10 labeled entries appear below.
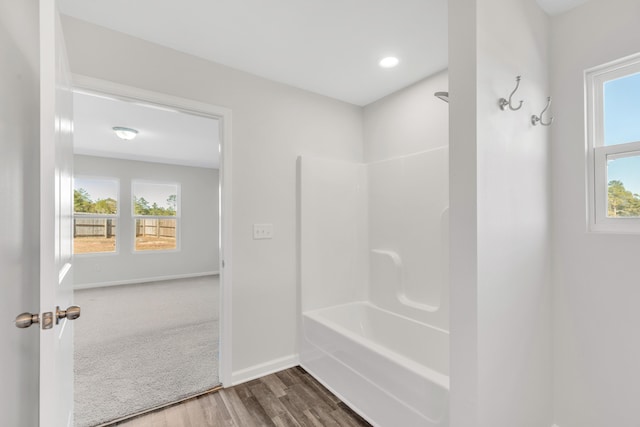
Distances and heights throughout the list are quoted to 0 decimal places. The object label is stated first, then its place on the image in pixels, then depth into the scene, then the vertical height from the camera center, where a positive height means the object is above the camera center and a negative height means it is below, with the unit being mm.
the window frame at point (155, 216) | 5820 +1
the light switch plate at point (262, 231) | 2328 -126
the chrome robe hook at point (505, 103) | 1313 +507
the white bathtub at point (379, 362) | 1468 -972
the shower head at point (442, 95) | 1741 +726
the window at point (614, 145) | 1485 +361
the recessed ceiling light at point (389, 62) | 2133 +1147
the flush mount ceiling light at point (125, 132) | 3876 +1135
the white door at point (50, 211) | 861 +17
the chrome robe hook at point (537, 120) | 1539 +500
